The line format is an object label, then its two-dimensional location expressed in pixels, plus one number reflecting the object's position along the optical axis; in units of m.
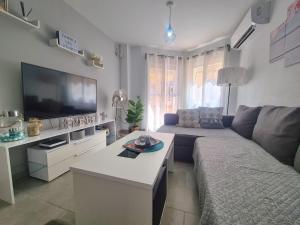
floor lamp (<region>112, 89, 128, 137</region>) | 3.33
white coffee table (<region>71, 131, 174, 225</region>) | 0.81
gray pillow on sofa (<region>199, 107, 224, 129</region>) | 2.46
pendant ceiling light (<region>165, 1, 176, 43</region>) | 1.90
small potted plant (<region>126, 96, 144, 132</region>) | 3.44
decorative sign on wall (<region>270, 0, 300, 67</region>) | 1.32
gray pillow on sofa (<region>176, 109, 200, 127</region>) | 2.57
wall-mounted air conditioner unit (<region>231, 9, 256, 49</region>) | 2.07
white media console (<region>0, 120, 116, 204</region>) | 1.26
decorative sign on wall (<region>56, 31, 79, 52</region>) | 1.91
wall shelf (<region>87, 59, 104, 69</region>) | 2.63
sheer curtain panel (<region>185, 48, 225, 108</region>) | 3.33
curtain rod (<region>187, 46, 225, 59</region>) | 3.36
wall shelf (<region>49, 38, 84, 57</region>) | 1.84
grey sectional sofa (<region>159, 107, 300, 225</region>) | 0.62
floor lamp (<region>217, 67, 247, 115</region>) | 2.41
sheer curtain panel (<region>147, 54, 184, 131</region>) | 3.79
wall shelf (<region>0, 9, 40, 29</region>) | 1.34
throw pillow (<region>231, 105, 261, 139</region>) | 1.84
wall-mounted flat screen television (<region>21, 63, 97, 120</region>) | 1.59
